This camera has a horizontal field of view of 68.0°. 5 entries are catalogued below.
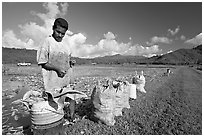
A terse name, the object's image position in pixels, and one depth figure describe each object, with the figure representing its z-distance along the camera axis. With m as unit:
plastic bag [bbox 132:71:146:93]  6.11
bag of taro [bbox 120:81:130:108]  3.94
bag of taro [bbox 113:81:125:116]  3.62
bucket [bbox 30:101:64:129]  2.24
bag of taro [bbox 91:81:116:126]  3.05
